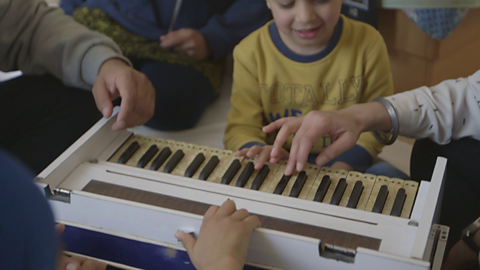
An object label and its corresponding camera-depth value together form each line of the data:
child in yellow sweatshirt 1.41
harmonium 0.84
